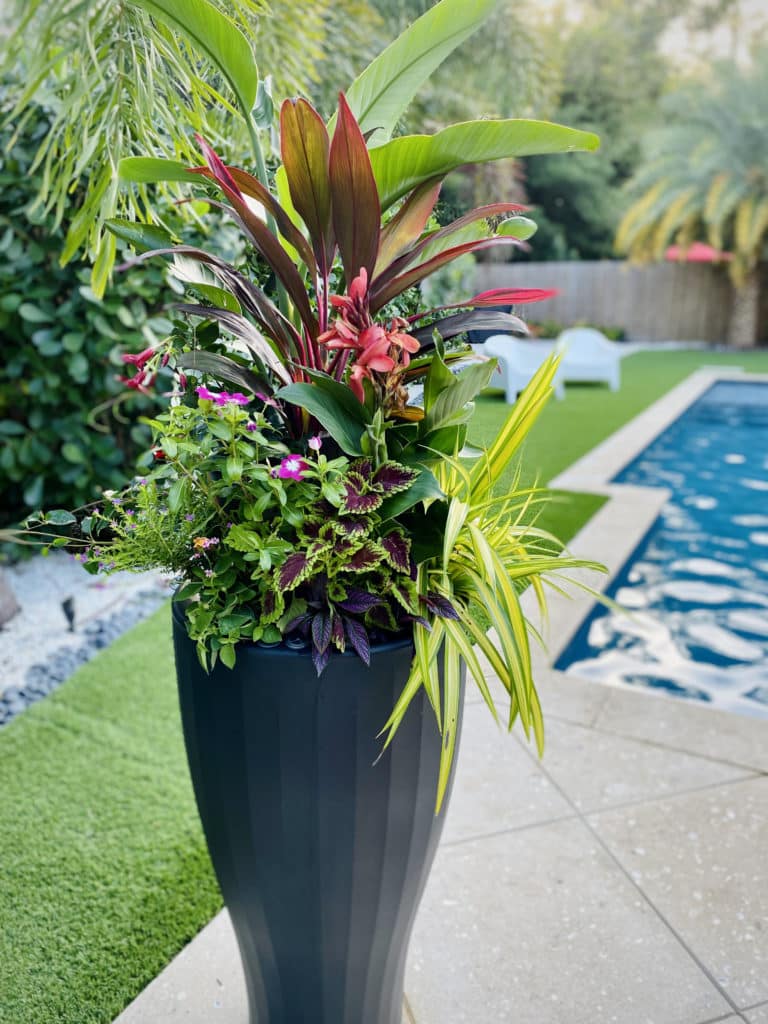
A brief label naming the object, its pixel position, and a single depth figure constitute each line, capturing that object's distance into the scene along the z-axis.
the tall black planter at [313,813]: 1.17
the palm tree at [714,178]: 13.60
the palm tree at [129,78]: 1.23
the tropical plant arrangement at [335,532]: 1.14
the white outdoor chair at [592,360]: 9.97
